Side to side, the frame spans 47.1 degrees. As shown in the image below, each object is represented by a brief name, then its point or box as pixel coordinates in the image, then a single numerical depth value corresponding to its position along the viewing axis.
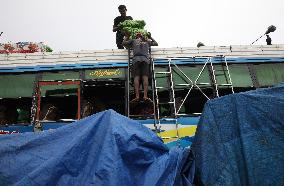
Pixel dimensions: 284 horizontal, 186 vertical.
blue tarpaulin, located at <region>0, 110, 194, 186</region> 3.17
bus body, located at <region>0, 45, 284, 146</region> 7.27
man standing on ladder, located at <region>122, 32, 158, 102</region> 7.24
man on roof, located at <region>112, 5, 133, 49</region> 9.36
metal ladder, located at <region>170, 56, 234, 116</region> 7.56
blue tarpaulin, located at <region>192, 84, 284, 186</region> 3.17
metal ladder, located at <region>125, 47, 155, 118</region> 7.18
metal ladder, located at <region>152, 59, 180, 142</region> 7.04
